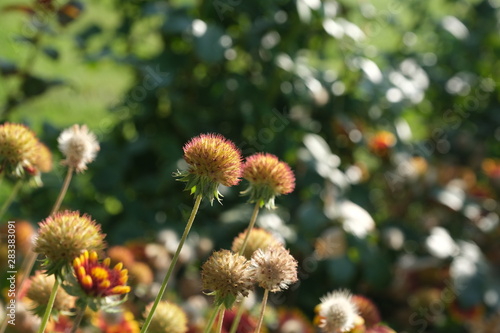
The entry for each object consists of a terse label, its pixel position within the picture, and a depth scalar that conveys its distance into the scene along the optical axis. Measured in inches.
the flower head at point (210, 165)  27.1
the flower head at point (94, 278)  26.4
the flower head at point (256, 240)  30.2
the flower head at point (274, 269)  27.0
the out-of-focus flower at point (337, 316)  29.3
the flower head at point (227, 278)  26.9
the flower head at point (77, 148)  30.7
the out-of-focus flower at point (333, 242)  51.4
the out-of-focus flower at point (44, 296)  29.5
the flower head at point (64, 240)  26.4
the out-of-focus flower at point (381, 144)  59.2
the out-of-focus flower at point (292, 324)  42.4
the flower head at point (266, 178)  29.1
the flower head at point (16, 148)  29.6
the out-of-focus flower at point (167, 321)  31.9
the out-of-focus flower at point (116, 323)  36.5
